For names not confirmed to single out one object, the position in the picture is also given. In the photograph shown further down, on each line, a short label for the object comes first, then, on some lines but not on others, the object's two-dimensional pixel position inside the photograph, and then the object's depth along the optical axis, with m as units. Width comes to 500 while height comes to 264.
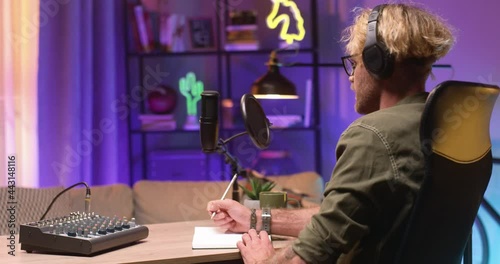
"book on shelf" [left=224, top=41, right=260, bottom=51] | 4.51
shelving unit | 4.73
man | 1.27
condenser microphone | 1.93
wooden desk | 1.54
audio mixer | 1.57
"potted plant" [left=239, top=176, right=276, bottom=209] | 2.02
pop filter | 1.88
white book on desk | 1.67
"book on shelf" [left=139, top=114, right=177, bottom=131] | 4.52
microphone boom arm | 2.00
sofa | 3.29
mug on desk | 1.96
